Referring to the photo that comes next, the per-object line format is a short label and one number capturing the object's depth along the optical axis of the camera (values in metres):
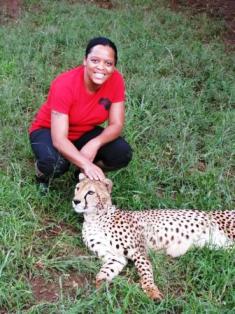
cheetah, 3.47
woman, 3.67
